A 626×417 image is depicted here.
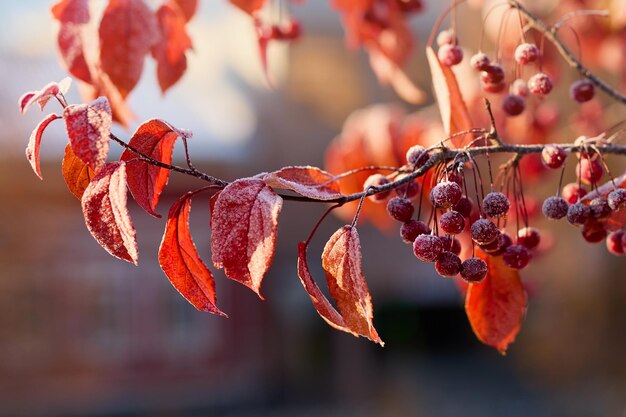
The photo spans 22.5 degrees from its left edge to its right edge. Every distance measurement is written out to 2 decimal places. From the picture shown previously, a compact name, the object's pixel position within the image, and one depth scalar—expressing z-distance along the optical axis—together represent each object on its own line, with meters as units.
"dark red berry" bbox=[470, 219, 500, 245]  0.62
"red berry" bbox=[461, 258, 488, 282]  0.63
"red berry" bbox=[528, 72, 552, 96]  0.70
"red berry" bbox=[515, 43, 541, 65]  0.71
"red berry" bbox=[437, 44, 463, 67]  0.74
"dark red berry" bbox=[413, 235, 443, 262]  0.62
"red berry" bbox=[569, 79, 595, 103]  0.76
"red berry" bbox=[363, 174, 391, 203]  0.65
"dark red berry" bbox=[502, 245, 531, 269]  0.67
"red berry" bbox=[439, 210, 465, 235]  0.62
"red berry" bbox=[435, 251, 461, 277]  0.63
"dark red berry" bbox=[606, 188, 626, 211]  0.64
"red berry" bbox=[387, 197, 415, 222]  0.64
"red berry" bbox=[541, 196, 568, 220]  0.66
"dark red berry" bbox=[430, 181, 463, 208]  0.61
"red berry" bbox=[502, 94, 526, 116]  0.74
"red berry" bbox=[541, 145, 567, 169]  0.65
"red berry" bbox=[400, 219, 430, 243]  0.65
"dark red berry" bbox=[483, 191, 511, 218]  0.62
